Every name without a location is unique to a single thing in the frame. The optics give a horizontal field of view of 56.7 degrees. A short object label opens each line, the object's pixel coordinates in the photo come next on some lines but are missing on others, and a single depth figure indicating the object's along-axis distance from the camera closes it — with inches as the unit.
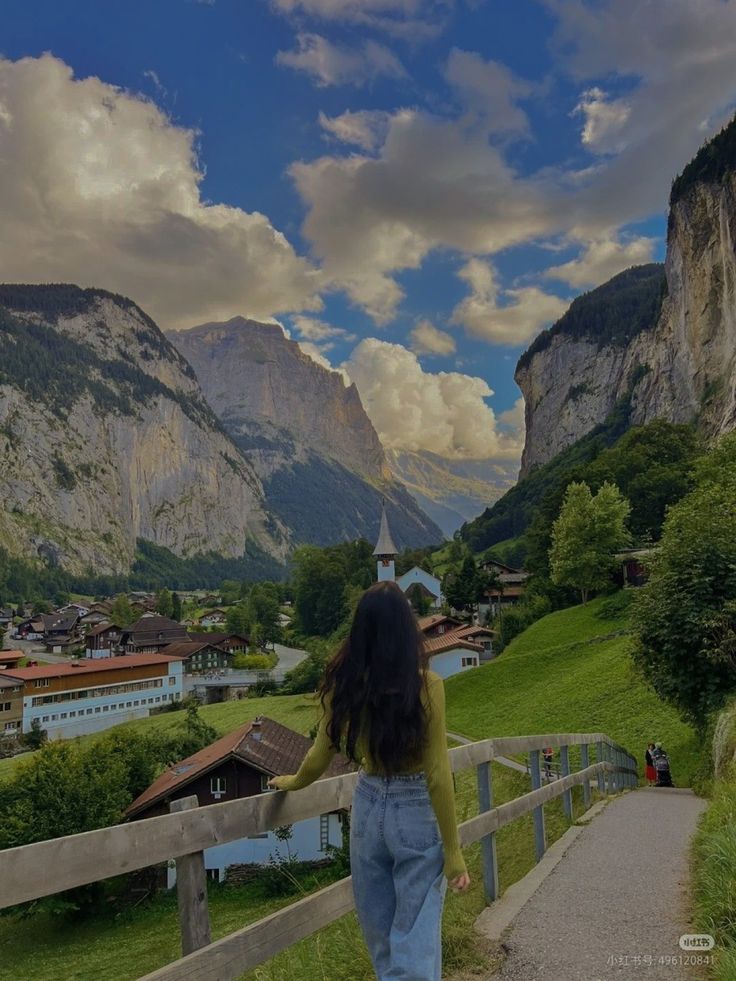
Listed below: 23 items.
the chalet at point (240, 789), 1163.9
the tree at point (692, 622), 678.5
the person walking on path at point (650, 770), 762.8
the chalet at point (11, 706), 2704.2
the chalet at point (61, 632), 5177.2
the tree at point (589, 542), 2121.1
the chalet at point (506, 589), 3265.3
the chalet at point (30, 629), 5625.0
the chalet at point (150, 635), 4473.4
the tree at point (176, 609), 5966.5
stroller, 729.0
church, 2329.0
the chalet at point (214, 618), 6117.1
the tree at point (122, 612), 5428.2
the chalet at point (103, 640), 4562.0
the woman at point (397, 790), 137.9
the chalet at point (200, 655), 3905.0
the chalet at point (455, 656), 2321.6
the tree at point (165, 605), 5935.0
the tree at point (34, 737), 2541.8
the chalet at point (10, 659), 3614.7
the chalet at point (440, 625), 2783.0
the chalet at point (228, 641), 4258.4
